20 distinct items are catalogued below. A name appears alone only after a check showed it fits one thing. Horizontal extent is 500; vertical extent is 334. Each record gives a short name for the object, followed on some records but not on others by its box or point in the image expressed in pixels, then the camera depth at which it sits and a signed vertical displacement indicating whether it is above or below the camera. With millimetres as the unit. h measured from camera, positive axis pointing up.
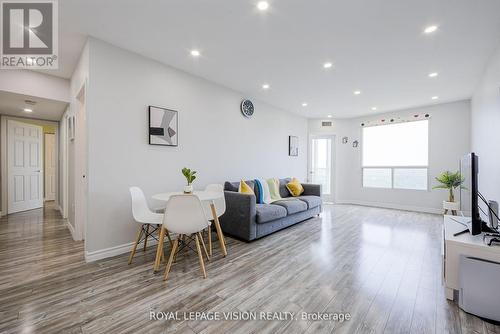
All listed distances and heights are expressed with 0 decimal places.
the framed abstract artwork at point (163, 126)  3024 +562
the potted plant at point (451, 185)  4281 -372
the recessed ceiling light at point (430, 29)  2295 +1477
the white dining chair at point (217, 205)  2903 -543
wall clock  4423 +1206
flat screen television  1901 -211
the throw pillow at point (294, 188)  4867 -502
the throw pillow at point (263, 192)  3998 -506
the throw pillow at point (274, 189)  4434 -484
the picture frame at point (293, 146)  5816 +547
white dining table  2260 -506
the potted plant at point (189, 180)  2631 -180
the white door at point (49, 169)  6785 -138
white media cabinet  1677 -686
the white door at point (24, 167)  4844 -58
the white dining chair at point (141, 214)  2471 -587
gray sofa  3146 -768
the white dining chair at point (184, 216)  2133 -514
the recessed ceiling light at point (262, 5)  1974 +1486
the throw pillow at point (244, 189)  3708 -401
